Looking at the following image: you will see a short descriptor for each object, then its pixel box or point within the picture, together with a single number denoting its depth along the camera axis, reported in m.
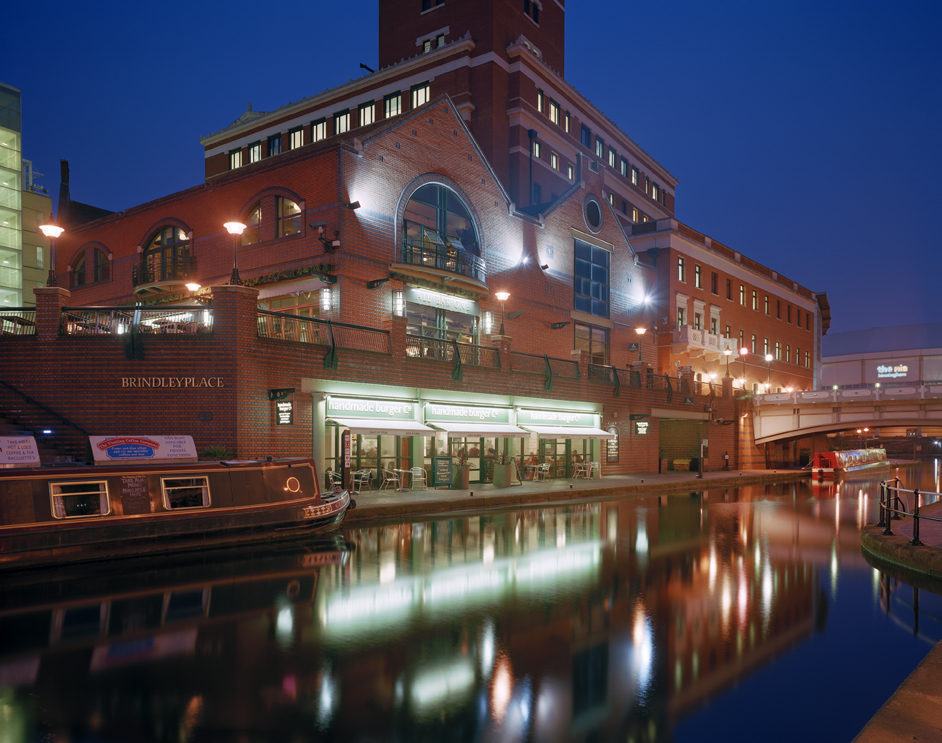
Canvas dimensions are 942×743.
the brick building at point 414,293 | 19.59
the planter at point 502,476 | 27.36
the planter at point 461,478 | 25.89
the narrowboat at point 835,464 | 44.72
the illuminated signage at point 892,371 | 91.12
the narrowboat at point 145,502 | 12.21
